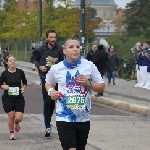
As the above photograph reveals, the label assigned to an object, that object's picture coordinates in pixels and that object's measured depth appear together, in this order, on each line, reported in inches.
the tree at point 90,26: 2304.6
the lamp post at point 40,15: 1580.8
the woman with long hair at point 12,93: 453.1
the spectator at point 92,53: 844.9
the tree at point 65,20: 1871.3
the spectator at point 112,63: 1051.3
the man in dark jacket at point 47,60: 448.5
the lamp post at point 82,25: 922.7
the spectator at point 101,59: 826.2
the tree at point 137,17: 3179.1
